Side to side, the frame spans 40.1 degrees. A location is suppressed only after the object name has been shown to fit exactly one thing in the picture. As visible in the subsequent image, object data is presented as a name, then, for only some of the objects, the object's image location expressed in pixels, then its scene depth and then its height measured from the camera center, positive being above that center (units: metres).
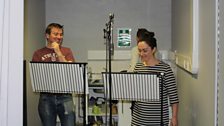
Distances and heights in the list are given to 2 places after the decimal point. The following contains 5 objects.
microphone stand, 2.50 +0.31
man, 2.84 -0.26
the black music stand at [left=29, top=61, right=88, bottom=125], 2.21 -0.07
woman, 2.45 -0.21
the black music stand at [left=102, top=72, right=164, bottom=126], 2.13 -0.13
